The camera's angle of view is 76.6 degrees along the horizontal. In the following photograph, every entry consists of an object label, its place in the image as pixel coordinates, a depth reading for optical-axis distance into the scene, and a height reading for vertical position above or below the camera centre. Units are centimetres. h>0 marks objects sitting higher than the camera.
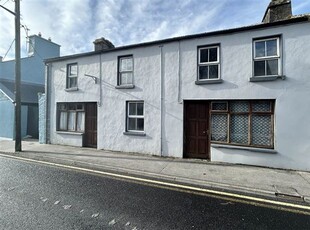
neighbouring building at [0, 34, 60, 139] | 1588 +315
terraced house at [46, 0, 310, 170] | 769 +101
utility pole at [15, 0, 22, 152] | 1073 +155
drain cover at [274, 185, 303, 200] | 516 -203
